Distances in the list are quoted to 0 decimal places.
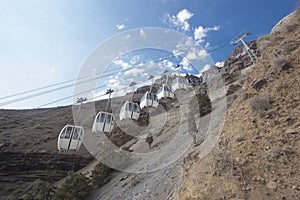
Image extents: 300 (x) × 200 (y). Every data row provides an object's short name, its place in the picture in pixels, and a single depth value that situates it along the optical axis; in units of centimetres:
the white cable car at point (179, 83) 3052
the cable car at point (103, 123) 1889
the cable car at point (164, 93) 2745
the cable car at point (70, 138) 1670
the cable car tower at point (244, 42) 2189
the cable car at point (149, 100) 2425
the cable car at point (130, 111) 2213
